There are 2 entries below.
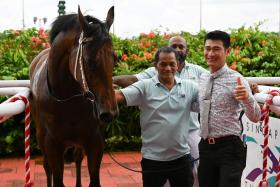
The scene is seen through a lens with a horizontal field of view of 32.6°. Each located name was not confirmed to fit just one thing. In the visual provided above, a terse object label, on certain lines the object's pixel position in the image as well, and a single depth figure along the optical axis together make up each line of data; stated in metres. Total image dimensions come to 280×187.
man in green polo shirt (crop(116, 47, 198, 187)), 3.38
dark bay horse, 3.06
